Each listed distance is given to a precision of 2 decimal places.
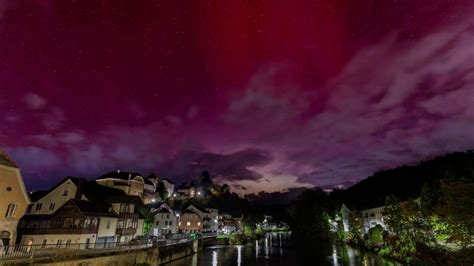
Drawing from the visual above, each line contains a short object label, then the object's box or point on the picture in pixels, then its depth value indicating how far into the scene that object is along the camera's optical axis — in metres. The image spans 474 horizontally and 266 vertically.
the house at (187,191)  156.65
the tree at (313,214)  123.00
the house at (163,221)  76.31
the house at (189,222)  97.69
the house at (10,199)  31.61
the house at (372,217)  82.72
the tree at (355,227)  76.53
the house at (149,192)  100.25
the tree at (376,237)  60.21
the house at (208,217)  103.86
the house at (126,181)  85.50
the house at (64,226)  38.72
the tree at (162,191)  120.28
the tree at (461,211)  24.66
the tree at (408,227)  42.03
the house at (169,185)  135.39
